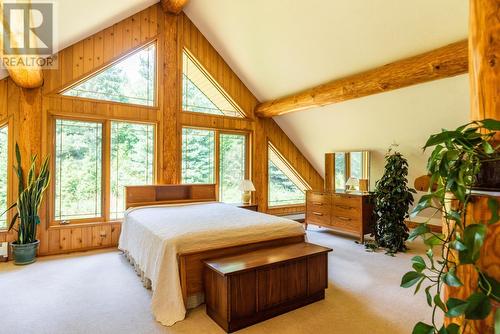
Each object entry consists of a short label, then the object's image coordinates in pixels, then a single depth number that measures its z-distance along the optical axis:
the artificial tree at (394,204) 4.31
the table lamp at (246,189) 5.32
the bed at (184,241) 2.43
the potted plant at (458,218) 0.84
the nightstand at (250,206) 5.29
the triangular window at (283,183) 6.59
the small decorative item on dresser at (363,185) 5.40
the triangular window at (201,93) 5.43
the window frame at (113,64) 4.32
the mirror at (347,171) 5.46
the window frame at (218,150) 5.45
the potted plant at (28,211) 3.66
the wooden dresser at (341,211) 4.76
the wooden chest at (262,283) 2.23
